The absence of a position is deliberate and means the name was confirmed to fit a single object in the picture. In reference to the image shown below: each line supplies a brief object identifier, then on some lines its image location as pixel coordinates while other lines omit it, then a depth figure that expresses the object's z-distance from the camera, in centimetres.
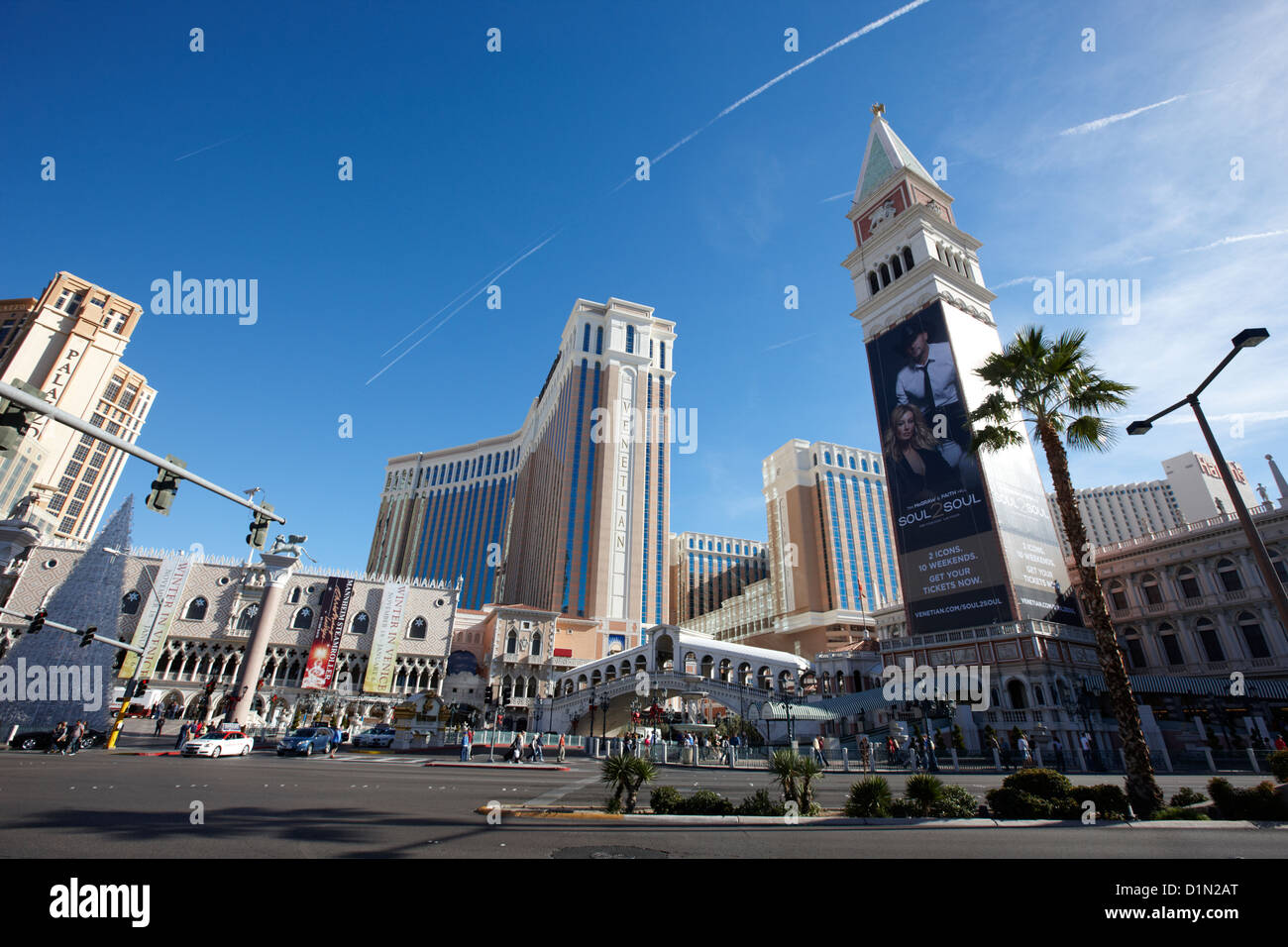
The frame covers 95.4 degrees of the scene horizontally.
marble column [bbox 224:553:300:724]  3622
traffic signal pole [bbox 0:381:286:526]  817
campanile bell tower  4097
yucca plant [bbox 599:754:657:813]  1215
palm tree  1377
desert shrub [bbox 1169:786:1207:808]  1245
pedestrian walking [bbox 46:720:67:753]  2569
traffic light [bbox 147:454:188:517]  1054
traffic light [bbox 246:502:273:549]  1283
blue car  2928
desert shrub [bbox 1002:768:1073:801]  1193
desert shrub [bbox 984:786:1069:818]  1142
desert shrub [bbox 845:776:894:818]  1151
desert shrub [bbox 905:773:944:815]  1162
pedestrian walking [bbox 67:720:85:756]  2560
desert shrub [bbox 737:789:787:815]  1180
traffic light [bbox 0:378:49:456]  785
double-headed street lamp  1023
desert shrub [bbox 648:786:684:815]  1181
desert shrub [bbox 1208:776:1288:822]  1117
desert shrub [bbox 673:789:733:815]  1187
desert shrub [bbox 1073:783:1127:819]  1163
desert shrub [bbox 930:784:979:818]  1159
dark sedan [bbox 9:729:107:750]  2728
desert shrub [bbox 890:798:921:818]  1166
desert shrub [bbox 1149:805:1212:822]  1140
